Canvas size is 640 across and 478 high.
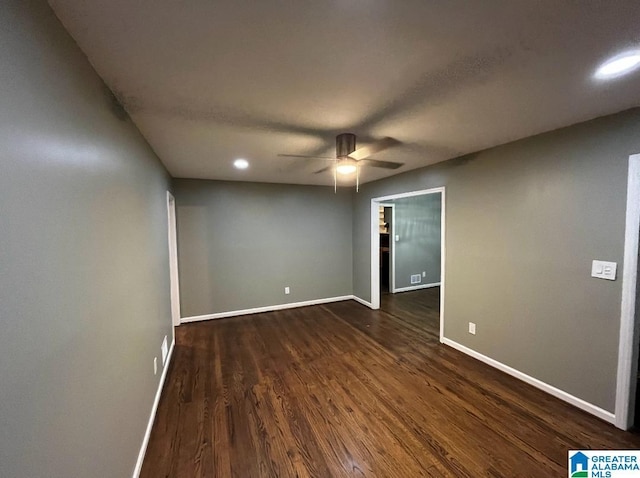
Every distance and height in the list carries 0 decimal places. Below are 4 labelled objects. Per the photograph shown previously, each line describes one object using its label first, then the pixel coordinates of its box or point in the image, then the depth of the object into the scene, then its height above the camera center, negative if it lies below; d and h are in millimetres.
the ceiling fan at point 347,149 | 2178 +631
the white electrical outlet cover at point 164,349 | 2664 -1276
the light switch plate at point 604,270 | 1964 -357
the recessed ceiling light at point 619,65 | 1256 +783
